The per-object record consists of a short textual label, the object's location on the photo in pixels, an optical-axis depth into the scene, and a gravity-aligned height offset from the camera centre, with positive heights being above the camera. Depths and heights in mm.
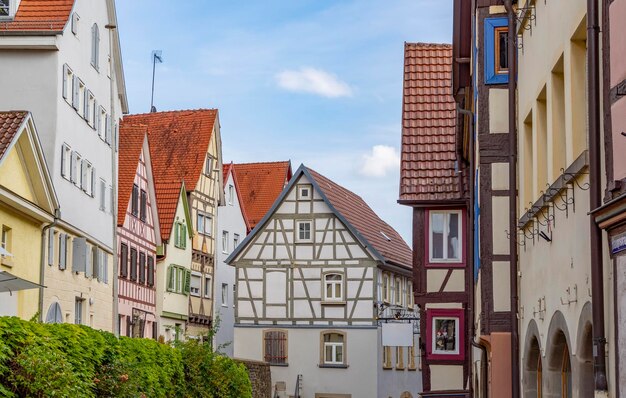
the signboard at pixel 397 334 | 42812 +1195
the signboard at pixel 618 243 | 7997 +819
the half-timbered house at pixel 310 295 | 50375 +3011
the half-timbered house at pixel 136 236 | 42844 +4713
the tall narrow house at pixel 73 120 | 31391 +6632
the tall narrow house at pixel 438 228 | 28672 +3291
